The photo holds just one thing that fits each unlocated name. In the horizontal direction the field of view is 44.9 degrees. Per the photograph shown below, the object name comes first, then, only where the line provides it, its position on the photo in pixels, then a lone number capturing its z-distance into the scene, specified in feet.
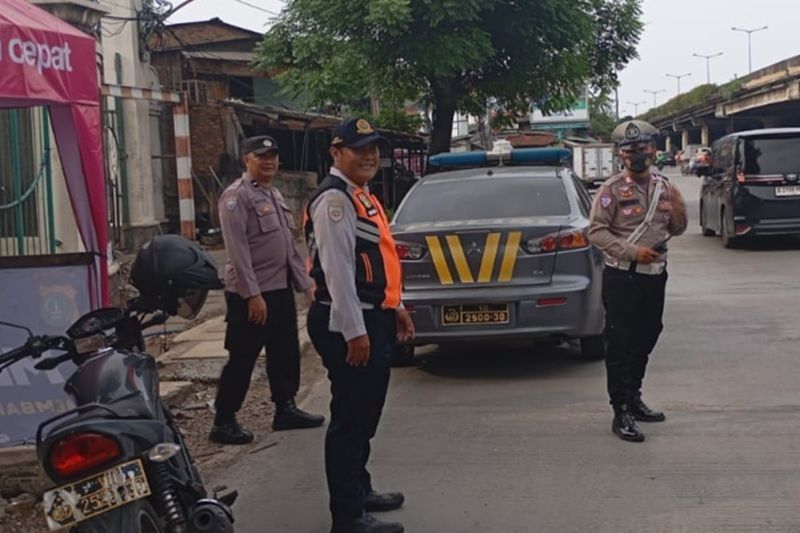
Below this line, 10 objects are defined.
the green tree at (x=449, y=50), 57.26
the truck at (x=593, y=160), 140.15
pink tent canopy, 15.69
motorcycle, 9.45
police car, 23.15
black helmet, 11.64
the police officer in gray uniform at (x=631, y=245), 18.30
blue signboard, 16.94
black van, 49.19
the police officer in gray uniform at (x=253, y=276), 18.90
